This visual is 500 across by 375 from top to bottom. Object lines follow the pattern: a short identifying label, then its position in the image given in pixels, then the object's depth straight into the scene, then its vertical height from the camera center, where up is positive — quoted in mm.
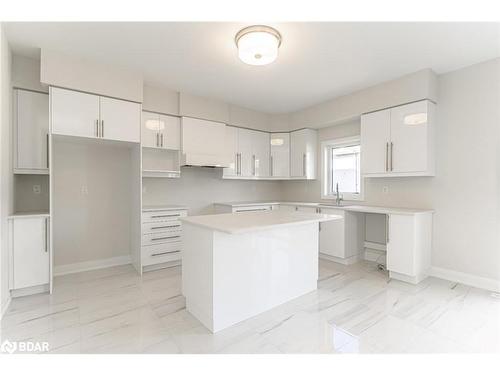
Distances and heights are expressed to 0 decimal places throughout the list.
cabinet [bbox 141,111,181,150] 3480 +797
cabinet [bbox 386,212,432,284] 2869 -742
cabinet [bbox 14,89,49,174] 2709 +593
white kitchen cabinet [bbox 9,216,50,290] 2473 -714
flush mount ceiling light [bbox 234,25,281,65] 2092 +1239
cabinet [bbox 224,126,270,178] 4383 +603
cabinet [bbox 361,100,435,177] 2998 +592
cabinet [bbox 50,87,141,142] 2670 +811
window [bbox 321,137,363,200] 4160 +309
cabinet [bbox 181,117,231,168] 3754 +672
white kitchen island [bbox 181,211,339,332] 1938 -714
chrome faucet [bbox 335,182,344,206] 4027 -216
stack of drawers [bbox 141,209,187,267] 3289 -728
